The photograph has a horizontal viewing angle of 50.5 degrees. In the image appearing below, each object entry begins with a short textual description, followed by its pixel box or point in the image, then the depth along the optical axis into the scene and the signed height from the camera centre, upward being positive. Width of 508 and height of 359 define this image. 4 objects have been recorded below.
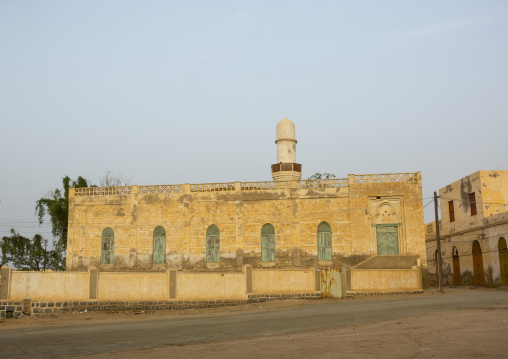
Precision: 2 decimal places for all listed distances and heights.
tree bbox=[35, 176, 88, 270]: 38.25 +4.20
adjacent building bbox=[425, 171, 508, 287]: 30.34 +1.88
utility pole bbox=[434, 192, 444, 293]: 26.46 +0.17
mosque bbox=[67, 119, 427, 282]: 30.05 +2.35
